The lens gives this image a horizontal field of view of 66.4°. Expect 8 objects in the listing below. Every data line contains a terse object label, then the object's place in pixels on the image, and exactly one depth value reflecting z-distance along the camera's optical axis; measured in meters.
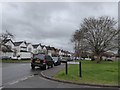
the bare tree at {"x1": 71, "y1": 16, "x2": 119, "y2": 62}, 20.23
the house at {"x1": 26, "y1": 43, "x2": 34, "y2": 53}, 53.13
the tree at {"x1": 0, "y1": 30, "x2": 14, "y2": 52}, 25.06
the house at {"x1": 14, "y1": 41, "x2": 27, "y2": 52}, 48.10
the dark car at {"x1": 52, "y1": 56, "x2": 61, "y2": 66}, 15.31
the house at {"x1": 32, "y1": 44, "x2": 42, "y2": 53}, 57.59
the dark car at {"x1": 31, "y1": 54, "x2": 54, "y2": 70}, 10.34
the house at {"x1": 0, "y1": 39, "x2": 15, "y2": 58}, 32.07
